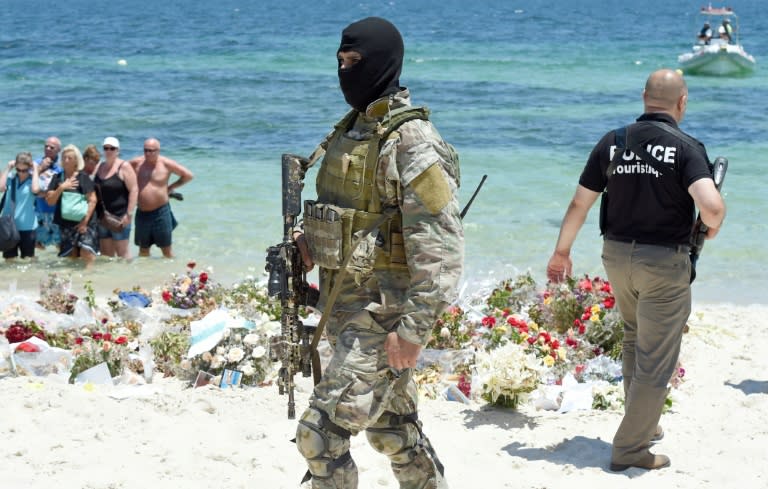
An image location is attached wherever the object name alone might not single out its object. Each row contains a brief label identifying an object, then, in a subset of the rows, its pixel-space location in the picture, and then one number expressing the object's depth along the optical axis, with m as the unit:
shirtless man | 10.65
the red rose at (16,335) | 6.60
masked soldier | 3.63
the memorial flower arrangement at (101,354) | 6.23
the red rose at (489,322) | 6.60
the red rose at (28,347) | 6.39
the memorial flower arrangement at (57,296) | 7.49
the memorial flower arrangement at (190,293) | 7.46
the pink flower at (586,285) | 6.92
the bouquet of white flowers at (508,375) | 5.66
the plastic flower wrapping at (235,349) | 6.20
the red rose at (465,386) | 6.04
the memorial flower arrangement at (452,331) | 6.65
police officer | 4.63
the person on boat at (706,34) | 39.82
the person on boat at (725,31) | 41.31
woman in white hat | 10.51
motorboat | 34.53
